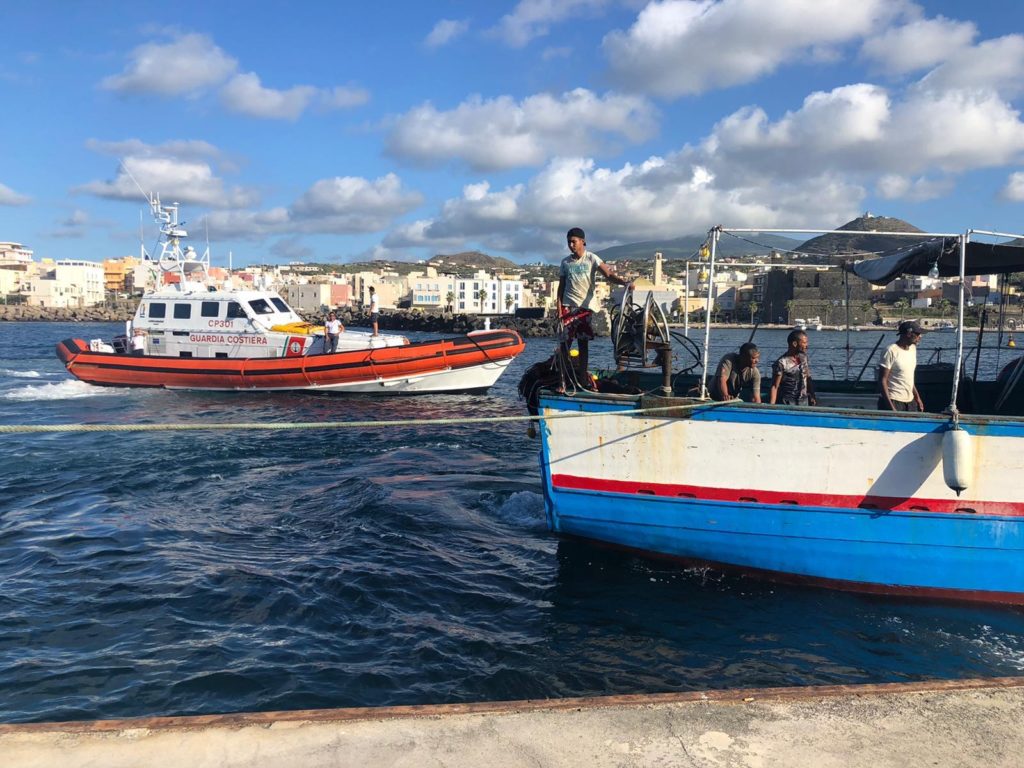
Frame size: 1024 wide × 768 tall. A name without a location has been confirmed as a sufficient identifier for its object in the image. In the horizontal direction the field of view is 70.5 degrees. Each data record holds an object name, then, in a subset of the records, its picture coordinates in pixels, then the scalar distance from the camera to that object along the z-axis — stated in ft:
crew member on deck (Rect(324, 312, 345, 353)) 68.22
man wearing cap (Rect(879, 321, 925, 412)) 23.48
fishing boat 20.67
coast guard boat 67.36
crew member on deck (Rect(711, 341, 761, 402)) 24.02
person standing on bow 25.57
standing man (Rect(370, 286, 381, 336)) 63.60
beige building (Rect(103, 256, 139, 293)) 537.89
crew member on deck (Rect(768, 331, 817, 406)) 24.18
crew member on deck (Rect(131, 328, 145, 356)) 74.02
